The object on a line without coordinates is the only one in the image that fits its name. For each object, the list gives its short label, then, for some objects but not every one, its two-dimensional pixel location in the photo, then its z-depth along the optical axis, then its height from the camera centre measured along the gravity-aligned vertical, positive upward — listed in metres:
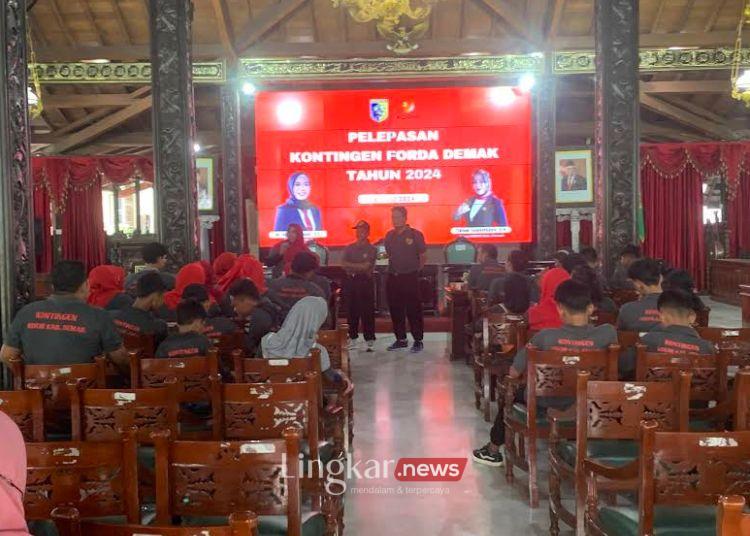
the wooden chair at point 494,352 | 4.05 -0.75
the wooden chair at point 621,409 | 2.49 -0.63
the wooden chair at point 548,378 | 3.09 -0.65
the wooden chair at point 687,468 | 1.89 -0.64
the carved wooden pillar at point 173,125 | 6.17 +0.95
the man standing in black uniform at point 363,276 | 7.78 -0.47
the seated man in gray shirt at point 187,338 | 3.38 -0.48
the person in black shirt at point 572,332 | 3.31 -0.48
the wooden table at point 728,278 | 11.05 -0.86
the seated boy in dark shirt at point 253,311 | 4.23 -0.47
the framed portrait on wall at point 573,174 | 11.73 +0.86
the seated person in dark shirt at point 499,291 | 5.66 -0.49
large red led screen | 11.36 +1.19
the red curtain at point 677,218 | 13.14 +0.12
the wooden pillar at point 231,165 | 10.67 +1.03
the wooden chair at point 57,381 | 2.96 -0.58
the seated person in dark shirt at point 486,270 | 6.69 -0.38
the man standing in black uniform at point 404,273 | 7.35 -0.42
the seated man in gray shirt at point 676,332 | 3.13 -0.47
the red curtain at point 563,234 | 13.54 -0.12
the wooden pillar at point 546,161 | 10.80 +1.00
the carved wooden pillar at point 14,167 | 3.58 +0.36
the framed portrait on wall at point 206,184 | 12.02 +0.86
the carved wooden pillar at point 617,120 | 6.05 +0.89
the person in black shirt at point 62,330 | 3.30 -0.41
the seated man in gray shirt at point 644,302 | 4.05 -0.43
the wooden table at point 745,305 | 7.53 -0.85
